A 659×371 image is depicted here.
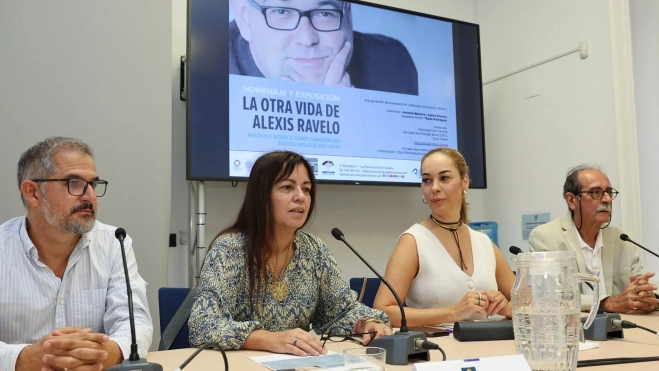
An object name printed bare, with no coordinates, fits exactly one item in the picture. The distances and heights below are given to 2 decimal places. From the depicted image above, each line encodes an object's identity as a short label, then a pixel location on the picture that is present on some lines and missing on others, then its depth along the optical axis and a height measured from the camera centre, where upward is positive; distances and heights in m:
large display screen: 3.28 +0.86
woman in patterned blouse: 1.81 -0.14
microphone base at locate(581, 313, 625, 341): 1.62 -0.29
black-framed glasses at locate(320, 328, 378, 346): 1.72 -0.33
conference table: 1.35 -0.32
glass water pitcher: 1.12 -0.16
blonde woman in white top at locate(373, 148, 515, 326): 2.23 -0.13
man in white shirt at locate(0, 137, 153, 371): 1.70 -0.09
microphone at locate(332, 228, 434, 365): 1.34 -0.27
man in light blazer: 2.69 -0.06
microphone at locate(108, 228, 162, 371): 1.12 -0.26
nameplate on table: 1.01 -0.24
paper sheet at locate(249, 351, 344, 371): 1.30 -0.31
